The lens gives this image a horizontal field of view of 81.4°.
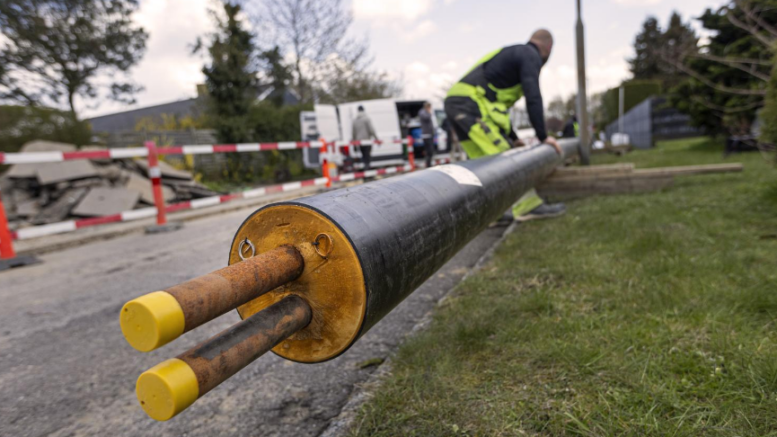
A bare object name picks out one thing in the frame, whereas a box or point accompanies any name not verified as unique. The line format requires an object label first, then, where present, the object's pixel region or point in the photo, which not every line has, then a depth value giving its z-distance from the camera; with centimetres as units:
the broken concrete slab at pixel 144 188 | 820
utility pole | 913
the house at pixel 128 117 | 3369
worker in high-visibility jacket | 409
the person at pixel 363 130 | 1147
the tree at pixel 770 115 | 372
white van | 1210
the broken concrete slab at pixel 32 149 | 784
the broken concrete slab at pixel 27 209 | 745
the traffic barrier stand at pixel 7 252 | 461
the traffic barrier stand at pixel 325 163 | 822
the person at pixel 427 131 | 1178
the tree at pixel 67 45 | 2047
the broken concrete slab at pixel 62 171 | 771
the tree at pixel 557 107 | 5281
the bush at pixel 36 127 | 1022
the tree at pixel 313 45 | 2070
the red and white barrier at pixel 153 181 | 483
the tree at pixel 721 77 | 964
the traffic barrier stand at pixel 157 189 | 645
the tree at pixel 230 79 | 1539
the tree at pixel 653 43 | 4272
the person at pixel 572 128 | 1338
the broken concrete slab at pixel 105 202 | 725
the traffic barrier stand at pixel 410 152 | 1206
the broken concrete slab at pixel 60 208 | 728
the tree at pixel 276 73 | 2061
